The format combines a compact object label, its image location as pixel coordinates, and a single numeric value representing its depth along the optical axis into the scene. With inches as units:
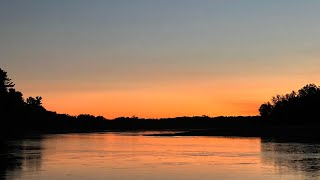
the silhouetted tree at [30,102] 7771.2
